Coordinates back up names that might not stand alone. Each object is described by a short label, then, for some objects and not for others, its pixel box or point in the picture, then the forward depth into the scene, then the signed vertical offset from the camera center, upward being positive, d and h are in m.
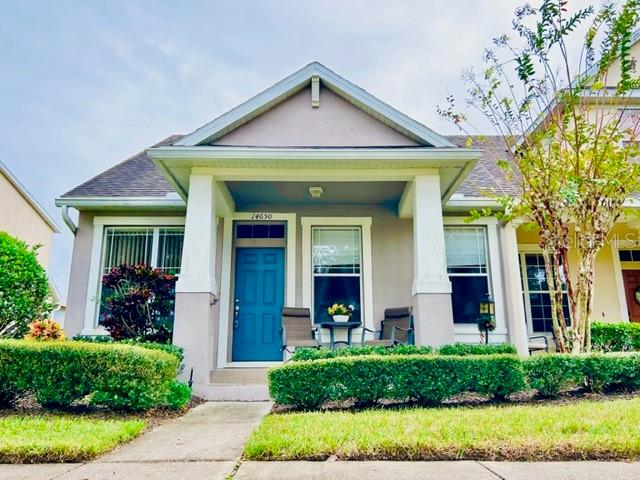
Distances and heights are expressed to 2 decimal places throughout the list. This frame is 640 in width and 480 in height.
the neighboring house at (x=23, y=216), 15.01 +3.88
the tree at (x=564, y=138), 6.62 +2.76
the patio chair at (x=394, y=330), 7.83 -0.08
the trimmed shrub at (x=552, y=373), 5.41 -0.55
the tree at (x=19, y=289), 7.35 +0.59
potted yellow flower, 8.45 +0.22
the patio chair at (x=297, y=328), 7.91 -0.04
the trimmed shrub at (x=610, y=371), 5.54 -0.54
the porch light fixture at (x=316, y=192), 8.39 +2.40
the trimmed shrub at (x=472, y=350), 5.92 -0.31
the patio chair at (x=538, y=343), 8.80 -0.39
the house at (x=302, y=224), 7.20 +1.88
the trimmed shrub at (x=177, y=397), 5.58 -0.85
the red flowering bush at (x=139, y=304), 7.15 +0.34
